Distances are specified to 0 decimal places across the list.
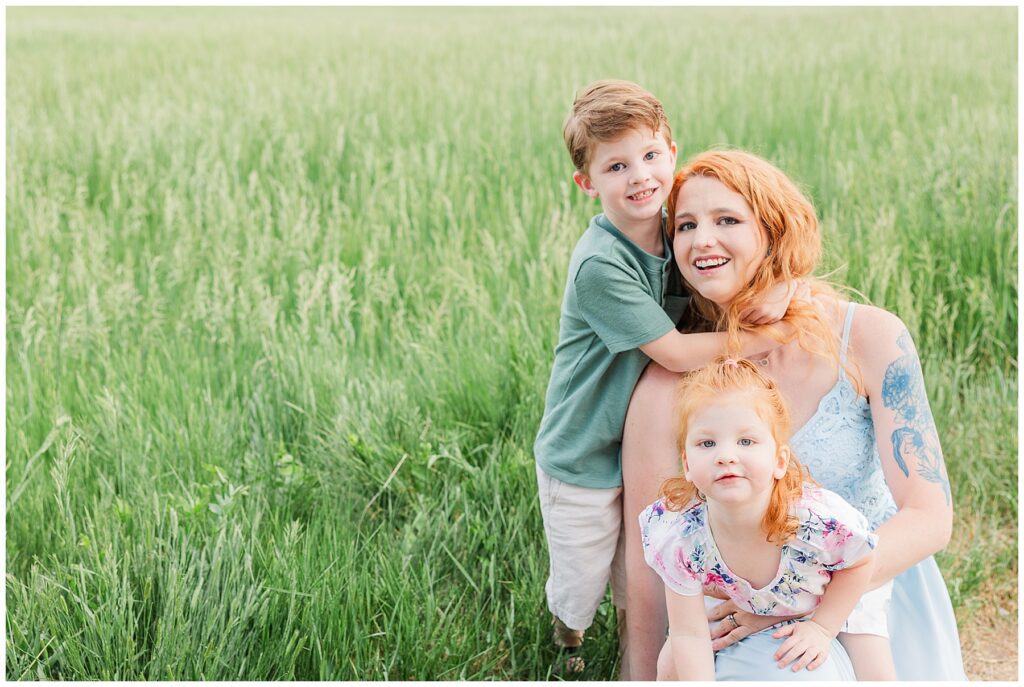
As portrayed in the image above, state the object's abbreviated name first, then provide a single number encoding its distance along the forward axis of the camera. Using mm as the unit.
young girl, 1840
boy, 2170
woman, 2076
